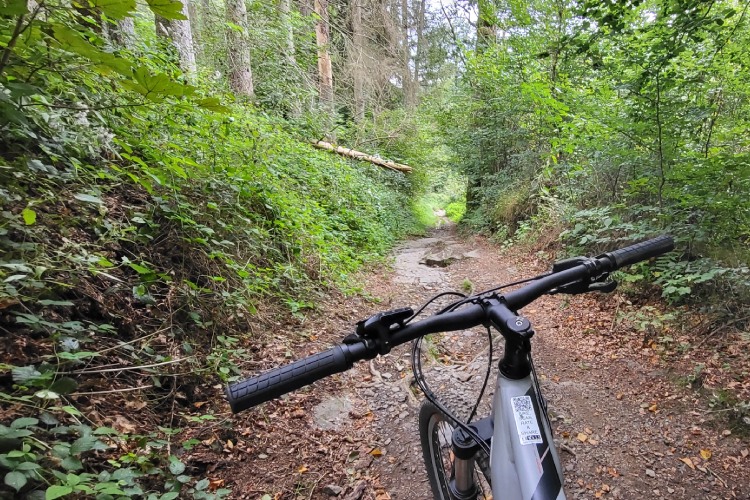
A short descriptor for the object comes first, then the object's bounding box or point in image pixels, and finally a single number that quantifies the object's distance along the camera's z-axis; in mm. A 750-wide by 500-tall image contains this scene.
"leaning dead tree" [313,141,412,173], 10250
